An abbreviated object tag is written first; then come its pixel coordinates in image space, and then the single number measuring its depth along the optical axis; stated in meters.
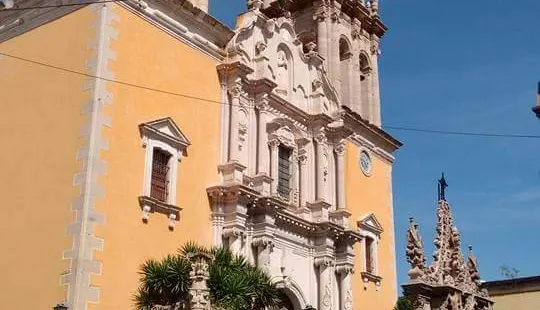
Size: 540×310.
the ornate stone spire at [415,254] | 14.80
